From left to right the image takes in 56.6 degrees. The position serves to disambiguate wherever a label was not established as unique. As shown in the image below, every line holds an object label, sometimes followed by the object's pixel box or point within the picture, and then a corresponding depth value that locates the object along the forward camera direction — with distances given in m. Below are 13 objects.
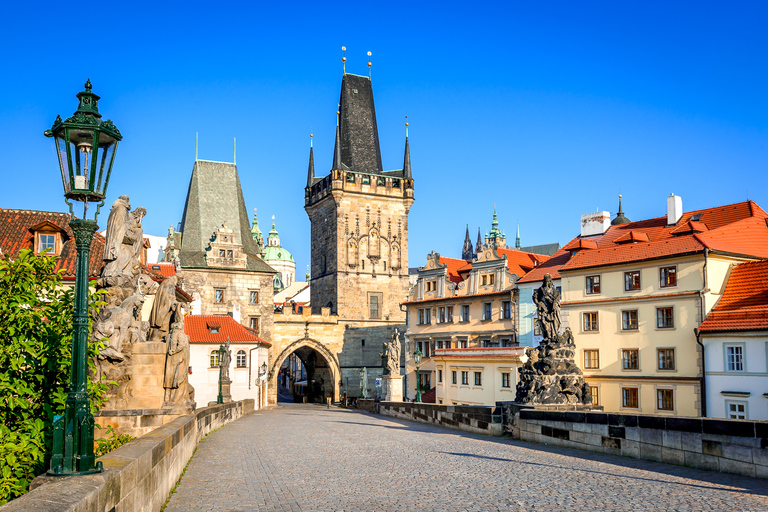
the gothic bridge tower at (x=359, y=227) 63.94
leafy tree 8.50
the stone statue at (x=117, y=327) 13.11
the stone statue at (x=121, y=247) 14.02
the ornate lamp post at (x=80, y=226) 6.09
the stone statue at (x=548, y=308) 17.84
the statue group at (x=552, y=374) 17.06
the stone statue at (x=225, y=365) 34.78
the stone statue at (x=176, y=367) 14.03
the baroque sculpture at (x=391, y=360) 38.78
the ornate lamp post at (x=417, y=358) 37.50
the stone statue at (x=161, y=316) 14.88
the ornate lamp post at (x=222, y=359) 34.25
